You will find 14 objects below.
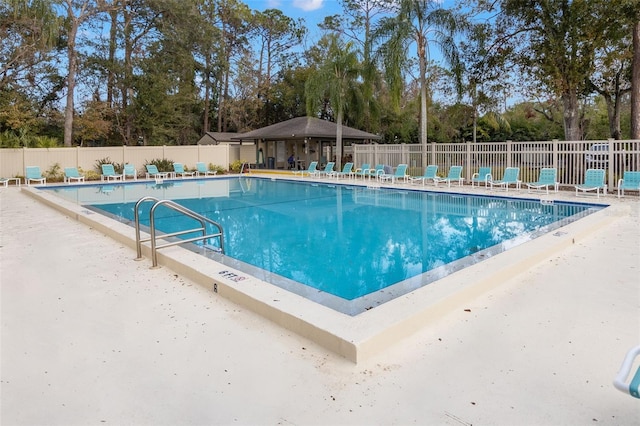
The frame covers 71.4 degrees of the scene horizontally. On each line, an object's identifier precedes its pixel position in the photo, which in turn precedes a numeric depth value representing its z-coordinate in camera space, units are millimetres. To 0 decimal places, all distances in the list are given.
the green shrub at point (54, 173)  20047
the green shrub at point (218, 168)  24567
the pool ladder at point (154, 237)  5443
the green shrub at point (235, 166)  25828
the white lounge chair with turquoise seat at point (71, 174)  19234
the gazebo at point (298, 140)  24605
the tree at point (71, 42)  22750
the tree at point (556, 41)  14789
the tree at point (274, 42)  36375
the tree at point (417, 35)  17578
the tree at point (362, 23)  25016
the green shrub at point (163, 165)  22930
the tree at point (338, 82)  22000
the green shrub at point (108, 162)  21672
